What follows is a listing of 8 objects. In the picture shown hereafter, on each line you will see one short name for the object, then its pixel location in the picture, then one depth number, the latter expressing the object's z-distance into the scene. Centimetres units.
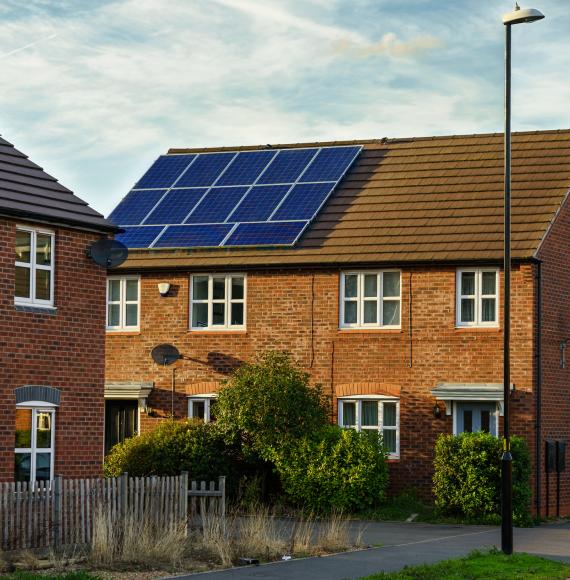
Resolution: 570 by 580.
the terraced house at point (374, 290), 2972
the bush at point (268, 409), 2908
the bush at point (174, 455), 2883
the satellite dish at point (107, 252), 2403
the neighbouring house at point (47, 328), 2253
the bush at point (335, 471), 2847
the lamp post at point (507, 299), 1991
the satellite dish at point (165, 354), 3197
